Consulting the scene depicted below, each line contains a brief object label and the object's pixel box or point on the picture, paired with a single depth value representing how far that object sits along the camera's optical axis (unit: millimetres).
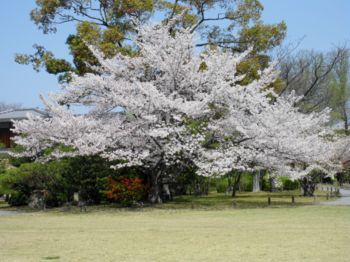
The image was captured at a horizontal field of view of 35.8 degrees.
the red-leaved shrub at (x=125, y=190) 22750
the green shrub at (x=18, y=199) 26109
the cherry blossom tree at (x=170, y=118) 22125
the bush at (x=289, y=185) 40125
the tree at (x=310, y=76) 43525
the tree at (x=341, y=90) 52281
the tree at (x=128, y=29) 27625
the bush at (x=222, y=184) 37784
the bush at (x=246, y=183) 40156
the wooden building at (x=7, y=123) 37844
